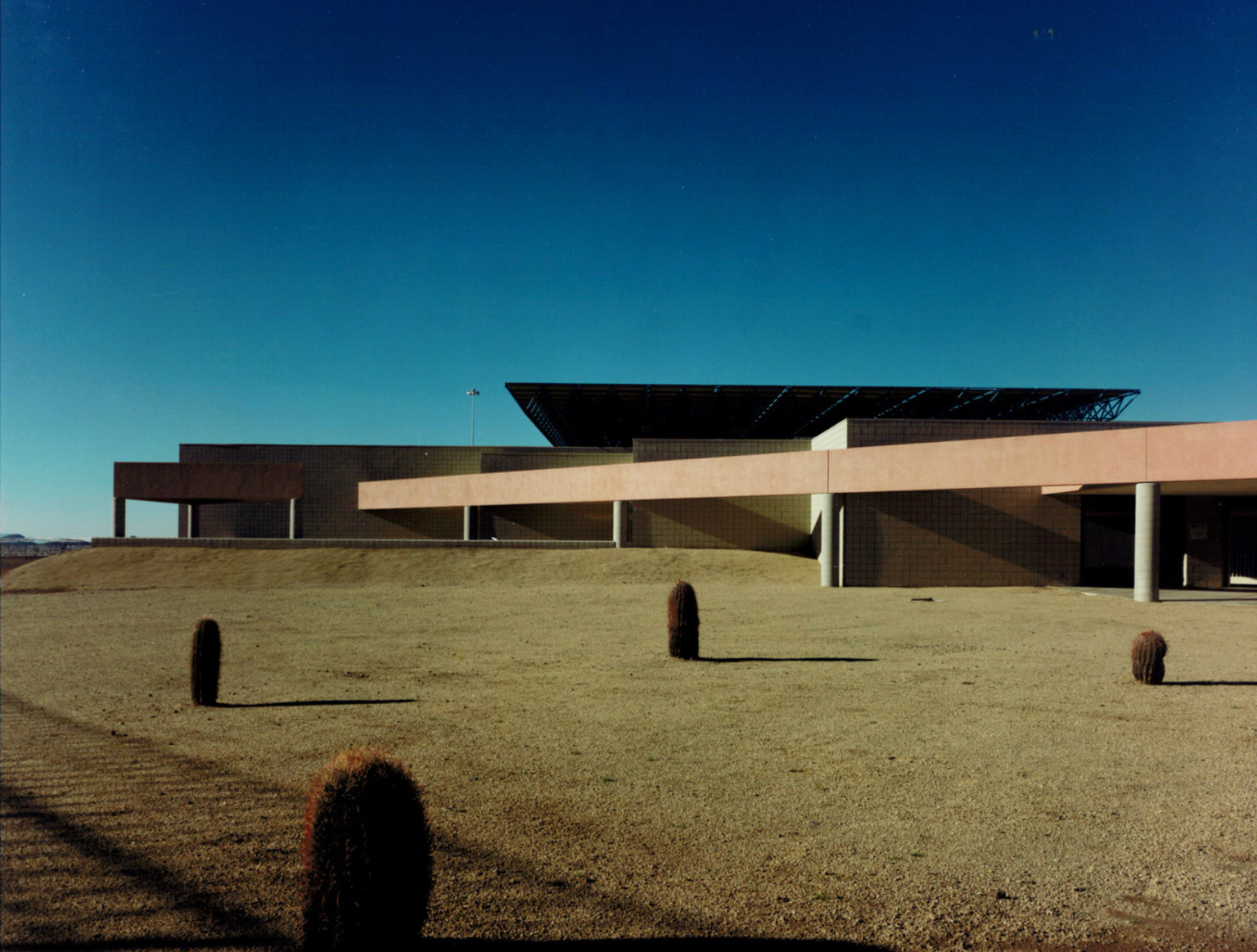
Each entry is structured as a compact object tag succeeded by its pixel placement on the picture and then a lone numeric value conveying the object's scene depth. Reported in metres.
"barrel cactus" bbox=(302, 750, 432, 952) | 3.49
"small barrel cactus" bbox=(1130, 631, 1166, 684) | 10.37
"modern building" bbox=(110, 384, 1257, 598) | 24.11
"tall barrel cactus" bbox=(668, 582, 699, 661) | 12.45
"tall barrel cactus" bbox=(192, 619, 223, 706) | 9.25
